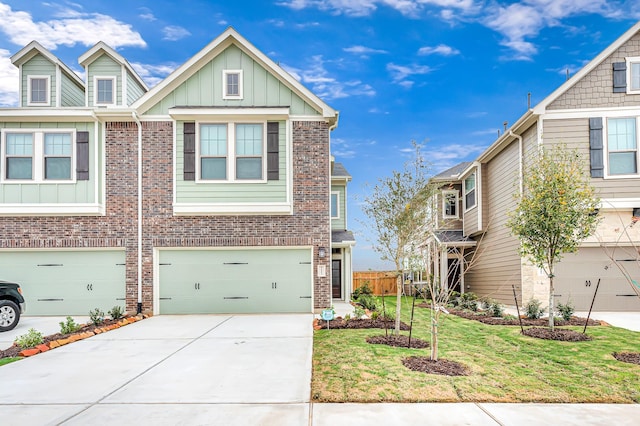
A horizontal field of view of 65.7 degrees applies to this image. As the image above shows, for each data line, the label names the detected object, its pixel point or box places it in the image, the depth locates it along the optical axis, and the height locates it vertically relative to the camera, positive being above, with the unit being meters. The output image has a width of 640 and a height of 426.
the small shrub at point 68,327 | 11.08 -2.10
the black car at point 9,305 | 11.88 -1.73
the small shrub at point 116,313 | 13.05 -2.11
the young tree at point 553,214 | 11.09 +0.43
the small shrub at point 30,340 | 9.39 -2.04
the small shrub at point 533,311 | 13.27 -2.10
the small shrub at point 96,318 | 12.36 -2.12
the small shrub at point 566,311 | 12.66 -2.03
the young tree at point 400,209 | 9.77 +0.49
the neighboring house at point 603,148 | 15.01 +2.59
